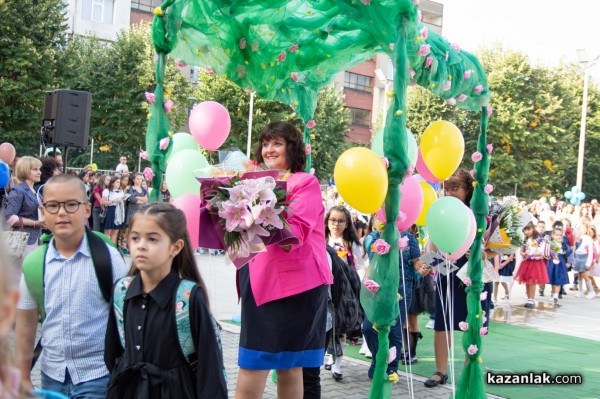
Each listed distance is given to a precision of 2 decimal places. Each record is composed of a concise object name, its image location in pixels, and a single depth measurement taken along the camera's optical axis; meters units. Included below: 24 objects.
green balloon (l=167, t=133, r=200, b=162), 5.27
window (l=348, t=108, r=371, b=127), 46.31
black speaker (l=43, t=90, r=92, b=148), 9.69
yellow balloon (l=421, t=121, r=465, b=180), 5.29
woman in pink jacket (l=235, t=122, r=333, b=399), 3.68
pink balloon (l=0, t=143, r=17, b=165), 9.26
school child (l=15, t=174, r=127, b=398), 2.86
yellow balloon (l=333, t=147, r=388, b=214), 4.10
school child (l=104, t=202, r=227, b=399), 2.54
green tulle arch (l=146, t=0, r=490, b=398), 4.30
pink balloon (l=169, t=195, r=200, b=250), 3.86
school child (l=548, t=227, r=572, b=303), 12.71
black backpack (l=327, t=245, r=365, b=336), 5.66
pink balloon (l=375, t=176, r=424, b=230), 4.93
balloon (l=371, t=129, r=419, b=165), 4.62
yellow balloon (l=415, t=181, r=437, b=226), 5.83
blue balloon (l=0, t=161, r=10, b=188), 7.69
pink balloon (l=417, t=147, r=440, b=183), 5.63
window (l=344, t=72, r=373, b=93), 45.59
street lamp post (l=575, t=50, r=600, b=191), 23.65
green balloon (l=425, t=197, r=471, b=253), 4.98
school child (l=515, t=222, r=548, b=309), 12.12
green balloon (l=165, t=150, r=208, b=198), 4.48
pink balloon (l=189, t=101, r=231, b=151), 5.55
